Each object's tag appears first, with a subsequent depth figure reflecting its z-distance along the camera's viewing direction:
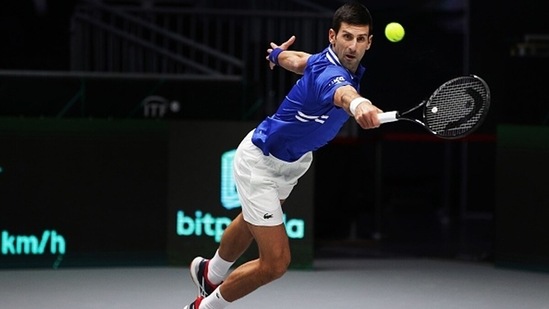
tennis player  10.11
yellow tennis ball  11.89
